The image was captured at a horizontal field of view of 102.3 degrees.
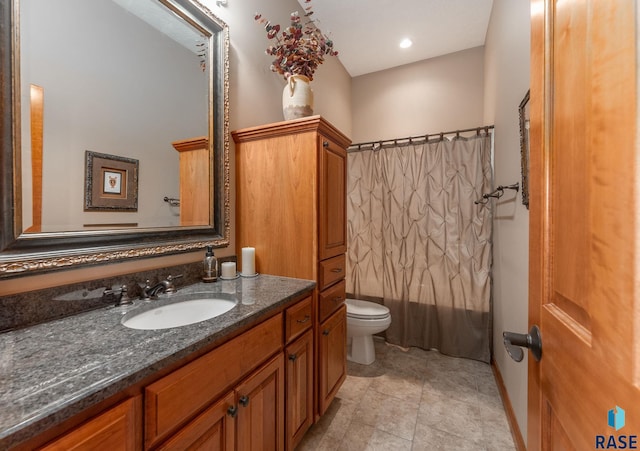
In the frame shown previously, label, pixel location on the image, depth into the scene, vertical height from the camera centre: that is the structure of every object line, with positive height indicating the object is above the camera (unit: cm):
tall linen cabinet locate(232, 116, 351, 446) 141 +6
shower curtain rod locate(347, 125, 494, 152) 225 +81
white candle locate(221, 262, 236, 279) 140 -25
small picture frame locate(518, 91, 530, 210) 129 +40
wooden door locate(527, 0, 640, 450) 35 +0
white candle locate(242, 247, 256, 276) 148 -22
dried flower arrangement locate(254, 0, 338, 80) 157 +108
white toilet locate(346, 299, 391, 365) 209 -83
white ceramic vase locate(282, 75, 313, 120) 158 +79
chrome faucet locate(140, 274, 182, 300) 107 -28
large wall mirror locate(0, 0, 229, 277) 82 +38
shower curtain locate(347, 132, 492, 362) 222 -15
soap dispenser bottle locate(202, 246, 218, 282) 133 -22
